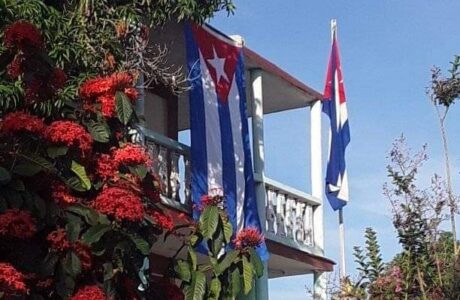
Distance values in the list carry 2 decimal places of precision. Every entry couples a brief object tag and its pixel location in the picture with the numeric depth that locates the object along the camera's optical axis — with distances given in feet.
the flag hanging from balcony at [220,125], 39.96
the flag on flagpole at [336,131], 50.72
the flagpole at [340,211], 50.05
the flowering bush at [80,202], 23.63
